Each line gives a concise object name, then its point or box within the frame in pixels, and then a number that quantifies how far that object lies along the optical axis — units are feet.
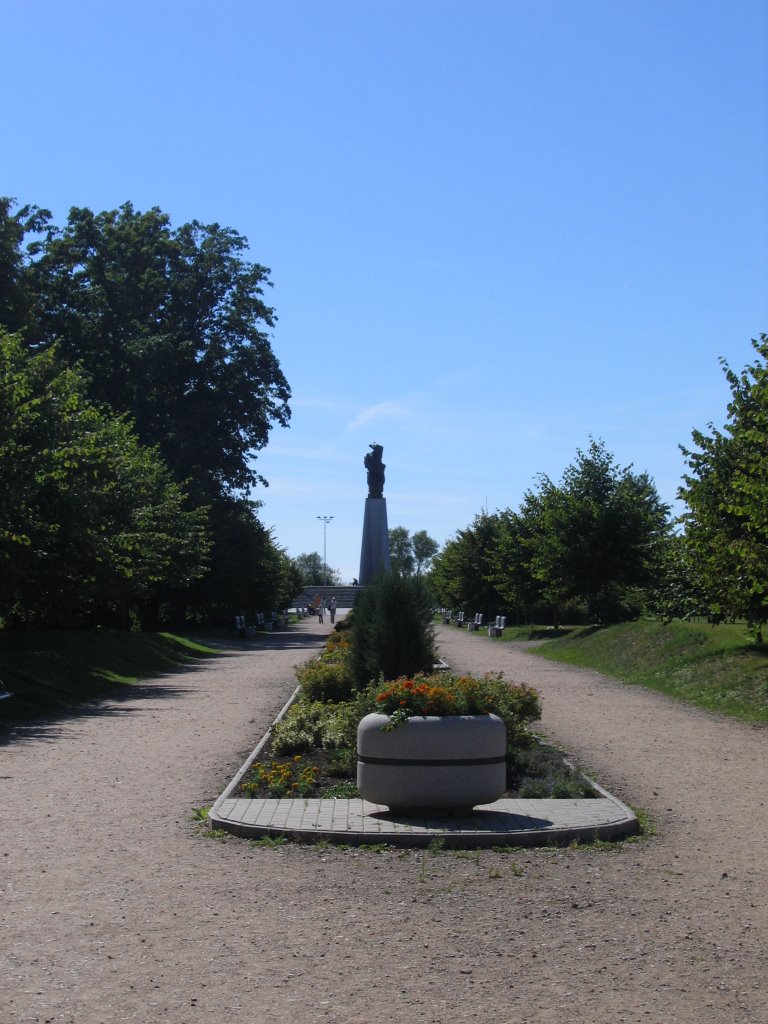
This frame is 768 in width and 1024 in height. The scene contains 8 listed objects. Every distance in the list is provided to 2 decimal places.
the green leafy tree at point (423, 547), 614.87
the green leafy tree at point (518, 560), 156.25
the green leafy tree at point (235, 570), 166.71
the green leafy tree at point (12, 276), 123.54
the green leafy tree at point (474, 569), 205.36
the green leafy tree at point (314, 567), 589.73
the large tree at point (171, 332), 165.62
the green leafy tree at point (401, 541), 594.24
